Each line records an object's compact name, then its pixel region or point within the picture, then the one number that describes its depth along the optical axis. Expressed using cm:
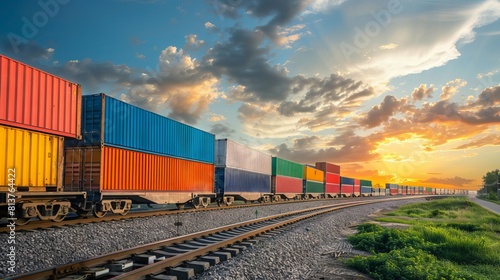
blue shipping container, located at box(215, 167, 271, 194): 2655
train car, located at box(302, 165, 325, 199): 4788
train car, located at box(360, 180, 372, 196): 8342
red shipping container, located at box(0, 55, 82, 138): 1123
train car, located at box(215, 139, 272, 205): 2670
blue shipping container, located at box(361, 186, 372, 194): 8325
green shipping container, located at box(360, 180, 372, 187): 8396
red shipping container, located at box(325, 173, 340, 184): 5862
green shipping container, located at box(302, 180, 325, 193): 4782
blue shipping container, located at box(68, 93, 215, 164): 1545
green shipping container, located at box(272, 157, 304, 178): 3859
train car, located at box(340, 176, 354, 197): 6856
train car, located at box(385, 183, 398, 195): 10602
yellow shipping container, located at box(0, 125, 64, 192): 1107
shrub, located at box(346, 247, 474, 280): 776
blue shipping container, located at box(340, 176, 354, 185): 6926
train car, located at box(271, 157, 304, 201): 3822
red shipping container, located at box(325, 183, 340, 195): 5794
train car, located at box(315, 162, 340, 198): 5838
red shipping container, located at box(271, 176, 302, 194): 3797
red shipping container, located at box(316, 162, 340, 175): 6053
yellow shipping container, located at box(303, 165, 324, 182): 4809
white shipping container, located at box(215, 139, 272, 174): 2695
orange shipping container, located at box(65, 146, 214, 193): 1495
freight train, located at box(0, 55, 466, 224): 1145
